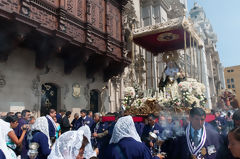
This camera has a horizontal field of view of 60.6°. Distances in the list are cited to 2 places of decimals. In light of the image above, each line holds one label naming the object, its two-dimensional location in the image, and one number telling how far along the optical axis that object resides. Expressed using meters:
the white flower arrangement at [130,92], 7.55
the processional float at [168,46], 6.50
